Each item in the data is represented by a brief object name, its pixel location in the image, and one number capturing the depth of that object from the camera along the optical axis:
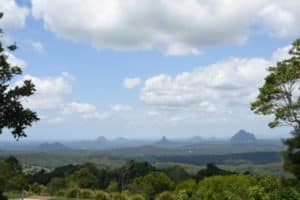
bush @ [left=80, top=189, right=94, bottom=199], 31.23
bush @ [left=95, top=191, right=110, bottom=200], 29.97
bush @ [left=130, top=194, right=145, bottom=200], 31.18
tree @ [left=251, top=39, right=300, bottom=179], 21.80
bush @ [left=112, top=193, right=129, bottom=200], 29.85
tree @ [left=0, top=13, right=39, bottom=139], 15.64
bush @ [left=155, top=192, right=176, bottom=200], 33.41
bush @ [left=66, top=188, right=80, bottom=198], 32.03
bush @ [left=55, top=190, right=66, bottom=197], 32.98
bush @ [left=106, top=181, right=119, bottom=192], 56.04
